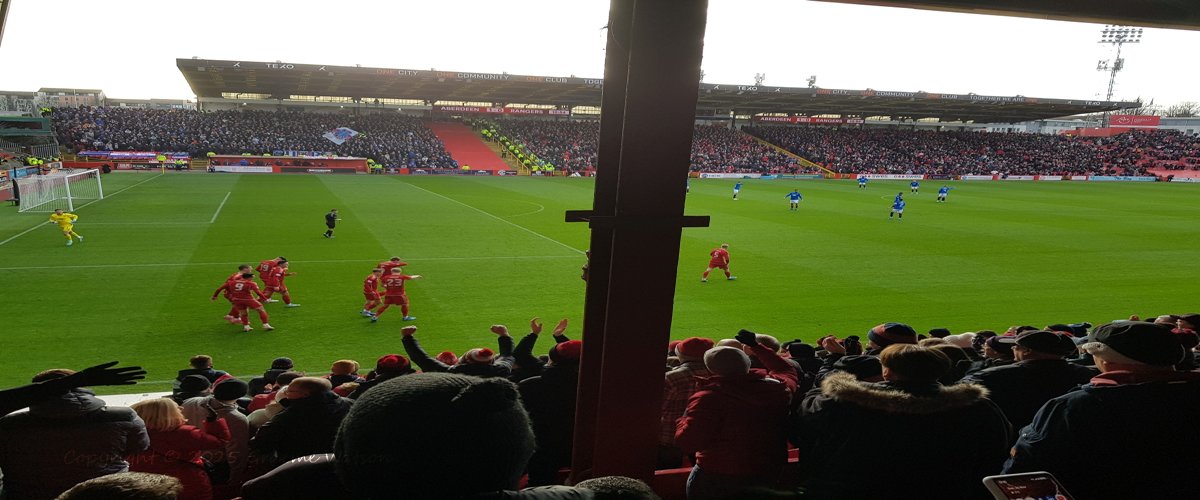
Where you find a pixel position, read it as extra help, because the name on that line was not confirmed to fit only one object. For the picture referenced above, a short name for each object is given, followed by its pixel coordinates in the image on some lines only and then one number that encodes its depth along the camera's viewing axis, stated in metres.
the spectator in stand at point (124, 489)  1.69
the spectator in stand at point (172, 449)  3.42
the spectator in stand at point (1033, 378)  3.88
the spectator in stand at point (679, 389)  4.16
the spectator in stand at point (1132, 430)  2.89
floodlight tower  85.50
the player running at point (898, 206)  26.75
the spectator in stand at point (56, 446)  3.16
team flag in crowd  56.12
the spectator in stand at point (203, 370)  6.43
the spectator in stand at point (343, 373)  5.78
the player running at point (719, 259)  15.20
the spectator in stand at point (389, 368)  4.84
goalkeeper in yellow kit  17.23
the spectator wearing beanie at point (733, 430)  3.28
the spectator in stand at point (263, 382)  6.30
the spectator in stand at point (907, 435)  2.67
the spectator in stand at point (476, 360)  4.80
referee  19.66
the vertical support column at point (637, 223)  2.95
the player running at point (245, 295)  10.91
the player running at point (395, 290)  11.62
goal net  23.86
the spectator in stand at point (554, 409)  4.04
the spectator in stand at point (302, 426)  3.62
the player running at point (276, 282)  12.32
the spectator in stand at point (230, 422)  4.17
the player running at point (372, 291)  11.84
